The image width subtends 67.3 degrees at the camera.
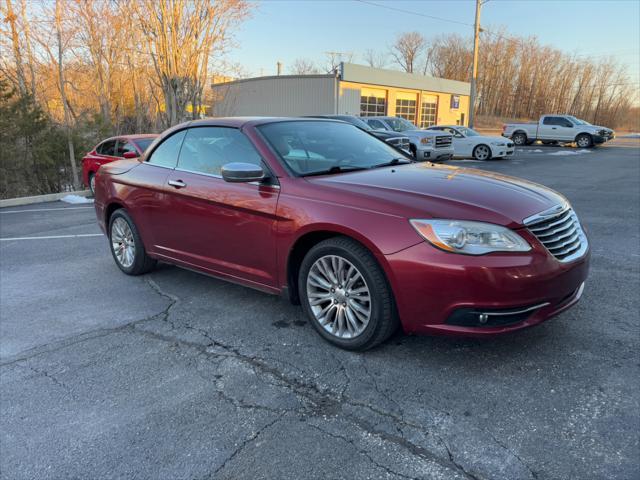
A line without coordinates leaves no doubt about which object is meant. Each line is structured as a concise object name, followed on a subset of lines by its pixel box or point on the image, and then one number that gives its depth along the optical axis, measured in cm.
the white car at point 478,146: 1980
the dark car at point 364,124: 1433
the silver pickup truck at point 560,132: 2759
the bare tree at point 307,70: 5796
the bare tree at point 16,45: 1330
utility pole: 2722
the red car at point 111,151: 1037
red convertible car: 287
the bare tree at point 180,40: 1384
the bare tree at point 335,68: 2986
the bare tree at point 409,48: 7644
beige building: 3045
